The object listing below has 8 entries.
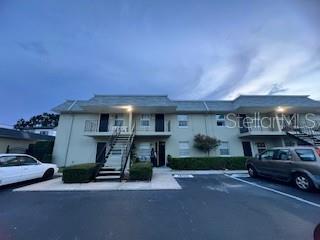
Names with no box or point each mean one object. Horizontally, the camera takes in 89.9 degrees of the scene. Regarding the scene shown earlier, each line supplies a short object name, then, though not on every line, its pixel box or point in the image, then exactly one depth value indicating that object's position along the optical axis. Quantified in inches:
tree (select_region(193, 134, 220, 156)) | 597.3
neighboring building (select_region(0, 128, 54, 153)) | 641.1
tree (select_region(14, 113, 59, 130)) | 1866.4
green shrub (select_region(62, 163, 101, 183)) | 325.7
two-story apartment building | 609.3
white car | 283.7
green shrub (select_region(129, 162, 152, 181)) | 344.8
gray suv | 243.6
